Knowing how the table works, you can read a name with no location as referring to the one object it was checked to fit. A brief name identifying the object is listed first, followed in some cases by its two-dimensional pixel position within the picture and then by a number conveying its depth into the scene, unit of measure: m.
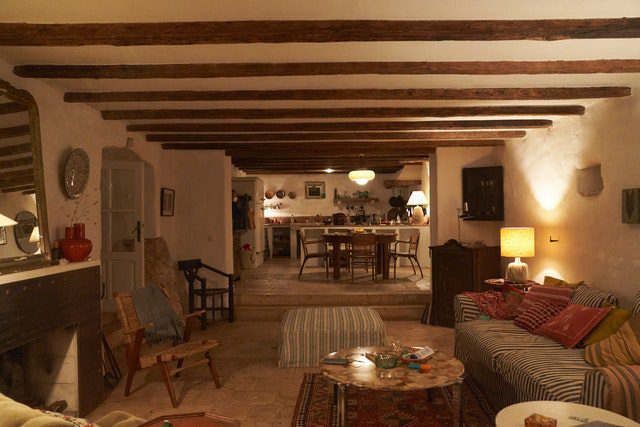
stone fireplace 3.47
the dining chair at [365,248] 8.34
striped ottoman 4.98
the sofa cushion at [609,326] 3.65
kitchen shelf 13.71
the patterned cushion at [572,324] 3.78
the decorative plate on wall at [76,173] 4.38
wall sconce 4.69
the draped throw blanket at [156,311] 4.64
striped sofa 2.97
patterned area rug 3.57
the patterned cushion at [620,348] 3.24
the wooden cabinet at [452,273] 6.64
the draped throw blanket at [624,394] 2.66
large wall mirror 3.24
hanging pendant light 8.92
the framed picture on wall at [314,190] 13.98
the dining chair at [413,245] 8.84
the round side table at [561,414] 2.40
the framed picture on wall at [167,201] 6.95
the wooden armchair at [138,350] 4.02
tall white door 6.00
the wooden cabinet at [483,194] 7.16
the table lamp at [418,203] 10.41
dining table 8.45
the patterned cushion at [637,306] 3.59
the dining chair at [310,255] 8.95
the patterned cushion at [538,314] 4.30
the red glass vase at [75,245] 3.89
